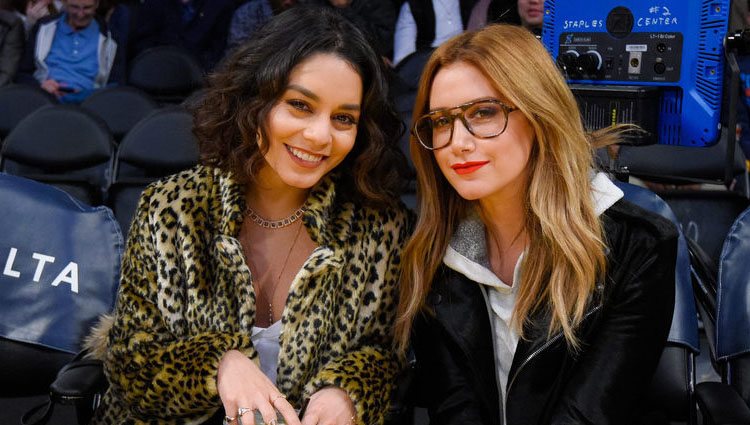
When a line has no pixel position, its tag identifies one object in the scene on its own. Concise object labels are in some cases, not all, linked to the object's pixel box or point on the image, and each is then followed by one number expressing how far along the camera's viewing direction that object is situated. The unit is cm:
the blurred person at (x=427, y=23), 520
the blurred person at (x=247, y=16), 575
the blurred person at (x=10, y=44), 609
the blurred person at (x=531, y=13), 319
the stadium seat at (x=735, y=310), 197
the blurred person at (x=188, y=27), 608
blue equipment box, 200
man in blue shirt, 600
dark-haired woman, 178
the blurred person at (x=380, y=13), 524
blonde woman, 167
